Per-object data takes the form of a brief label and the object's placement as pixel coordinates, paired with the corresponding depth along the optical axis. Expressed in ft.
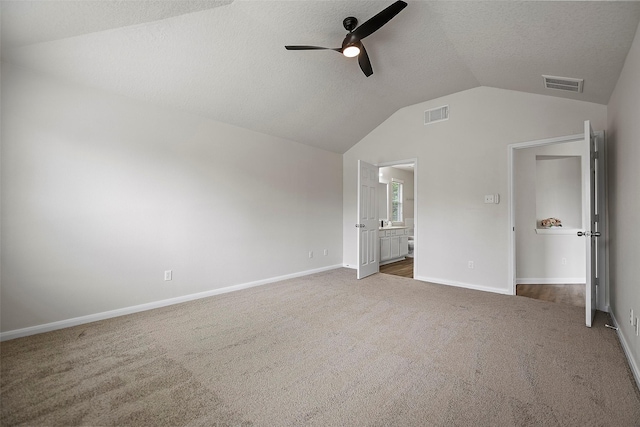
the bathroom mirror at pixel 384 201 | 25.45
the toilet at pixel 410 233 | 25.36
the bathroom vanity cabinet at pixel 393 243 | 20.34
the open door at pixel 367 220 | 15.53
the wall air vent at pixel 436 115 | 14.57
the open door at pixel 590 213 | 8.54
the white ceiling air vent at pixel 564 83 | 9.52
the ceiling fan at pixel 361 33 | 6.92
